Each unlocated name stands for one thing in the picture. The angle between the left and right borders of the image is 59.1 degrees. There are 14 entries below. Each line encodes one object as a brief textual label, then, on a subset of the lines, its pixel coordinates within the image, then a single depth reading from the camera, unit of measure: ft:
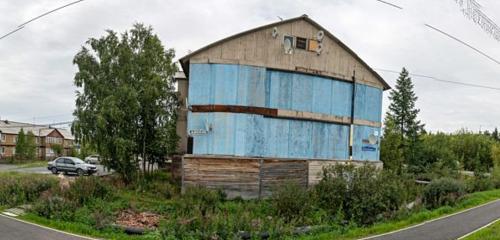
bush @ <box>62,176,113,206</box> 66.44
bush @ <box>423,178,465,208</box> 78.95
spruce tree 167.63
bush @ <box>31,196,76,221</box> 60.13
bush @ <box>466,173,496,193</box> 105.40
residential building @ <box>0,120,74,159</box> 259.39
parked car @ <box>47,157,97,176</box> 120.98
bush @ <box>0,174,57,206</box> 71.10
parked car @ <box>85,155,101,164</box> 155.92
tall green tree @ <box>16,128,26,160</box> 228.63
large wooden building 74.84
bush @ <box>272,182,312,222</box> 63.57
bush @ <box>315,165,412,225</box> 65.00
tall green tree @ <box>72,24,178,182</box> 80.18
